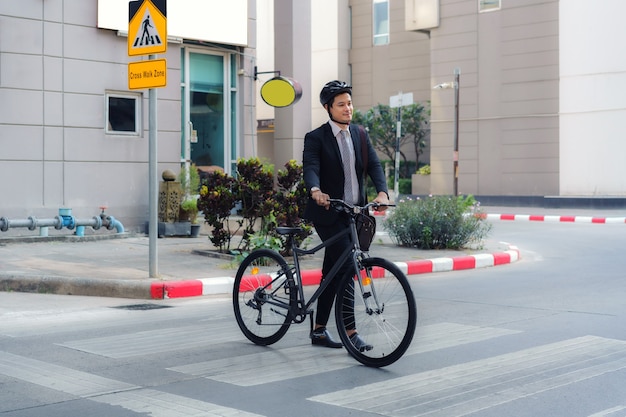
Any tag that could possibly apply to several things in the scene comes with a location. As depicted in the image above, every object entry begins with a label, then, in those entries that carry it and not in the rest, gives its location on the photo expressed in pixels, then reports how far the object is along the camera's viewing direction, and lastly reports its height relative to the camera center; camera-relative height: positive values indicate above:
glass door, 17.73 +1.66
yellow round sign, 15.99 +1.84
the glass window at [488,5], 35.88 +7.62
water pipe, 13.98 -0.48
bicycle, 5.98 -0.77
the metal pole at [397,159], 20.21 +0.61
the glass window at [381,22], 43.22 +8.34
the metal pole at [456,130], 32.16 +2.37
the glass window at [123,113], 15.72 +1.42
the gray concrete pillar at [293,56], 18.80 +2.91
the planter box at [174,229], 15.73 -0.63
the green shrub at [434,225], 14.88 -0.52
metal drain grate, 9.16 -1.18
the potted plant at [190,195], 15.98 -0.03
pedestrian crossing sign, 9.98 +1.88
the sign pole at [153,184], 10.29 +0.10
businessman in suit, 6.59 +0.16
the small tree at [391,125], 40.19 +3.13
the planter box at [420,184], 38.62 +0.42
